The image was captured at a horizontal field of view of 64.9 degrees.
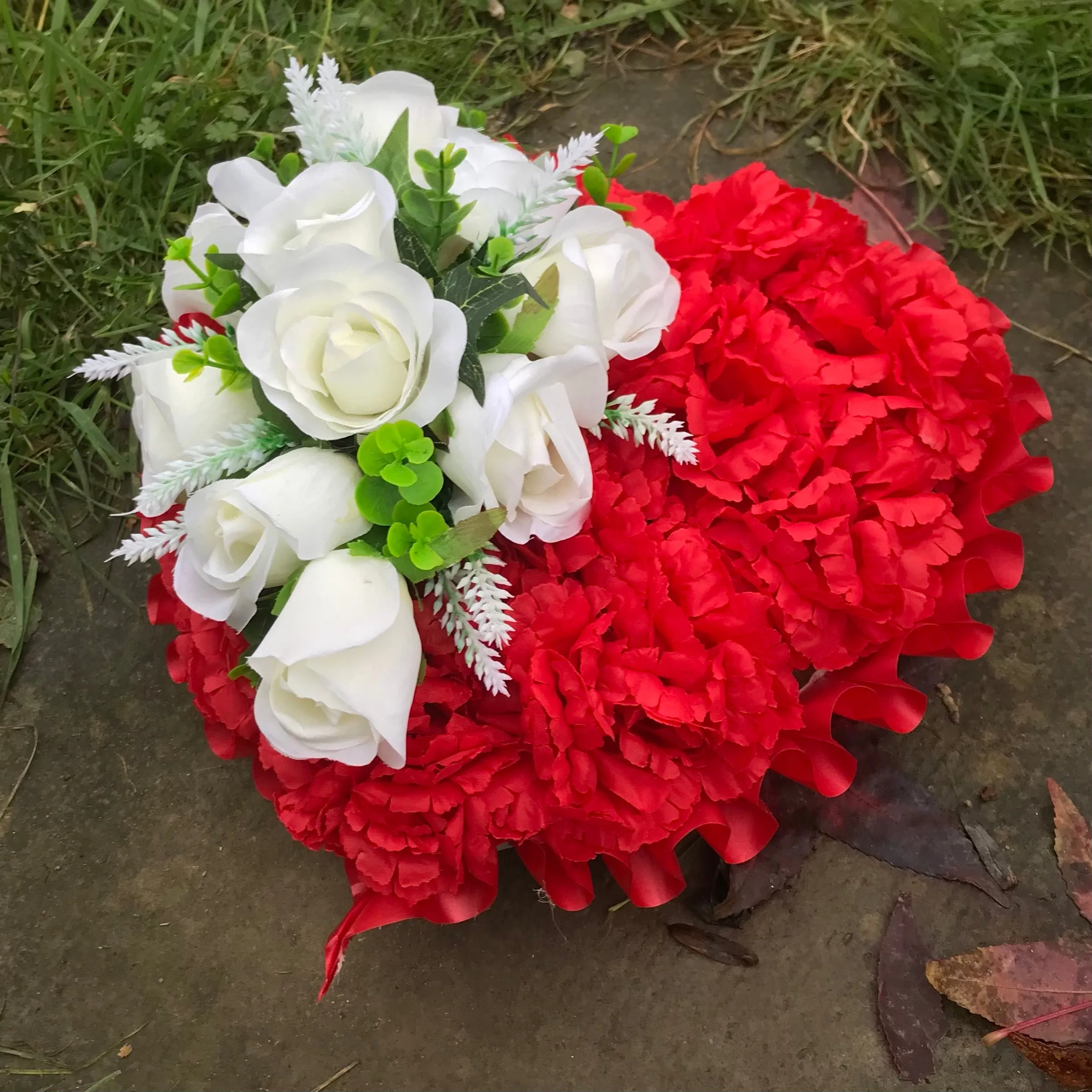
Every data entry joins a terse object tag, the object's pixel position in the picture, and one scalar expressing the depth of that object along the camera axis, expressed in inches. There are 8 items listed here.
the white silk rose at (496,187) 21.2
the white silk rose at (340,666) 19.2
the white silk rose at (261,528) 19.1
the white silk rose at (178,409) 21.3
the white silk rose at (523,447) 19.6
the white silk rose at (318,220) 19.9
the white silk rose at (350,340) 18.9
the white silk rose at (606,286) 21.1
